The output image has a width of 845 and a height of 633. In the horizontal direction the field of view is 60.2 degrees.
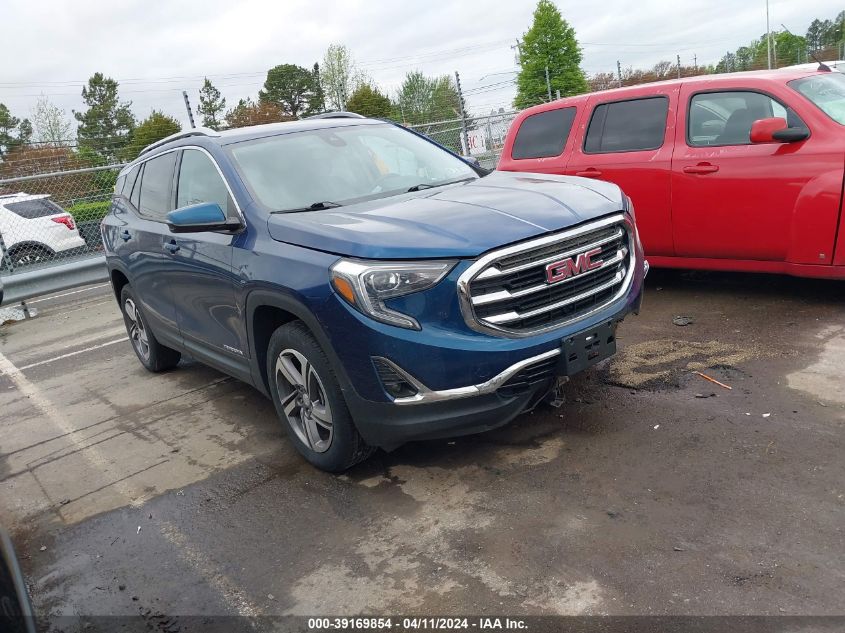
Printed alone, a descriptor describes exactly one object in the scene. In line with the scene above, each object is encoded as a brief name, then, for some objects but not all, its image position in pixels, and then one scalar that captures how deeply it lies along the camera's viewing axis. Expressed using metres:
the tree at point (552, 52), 65.31
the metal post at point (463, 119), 15.41
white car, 11.58
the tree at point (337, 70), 53.44
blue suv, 3.22
